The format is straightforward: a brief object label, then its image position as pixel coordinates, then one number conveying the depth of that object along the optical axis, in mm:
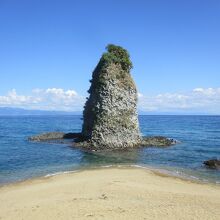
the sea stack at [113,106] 40372
